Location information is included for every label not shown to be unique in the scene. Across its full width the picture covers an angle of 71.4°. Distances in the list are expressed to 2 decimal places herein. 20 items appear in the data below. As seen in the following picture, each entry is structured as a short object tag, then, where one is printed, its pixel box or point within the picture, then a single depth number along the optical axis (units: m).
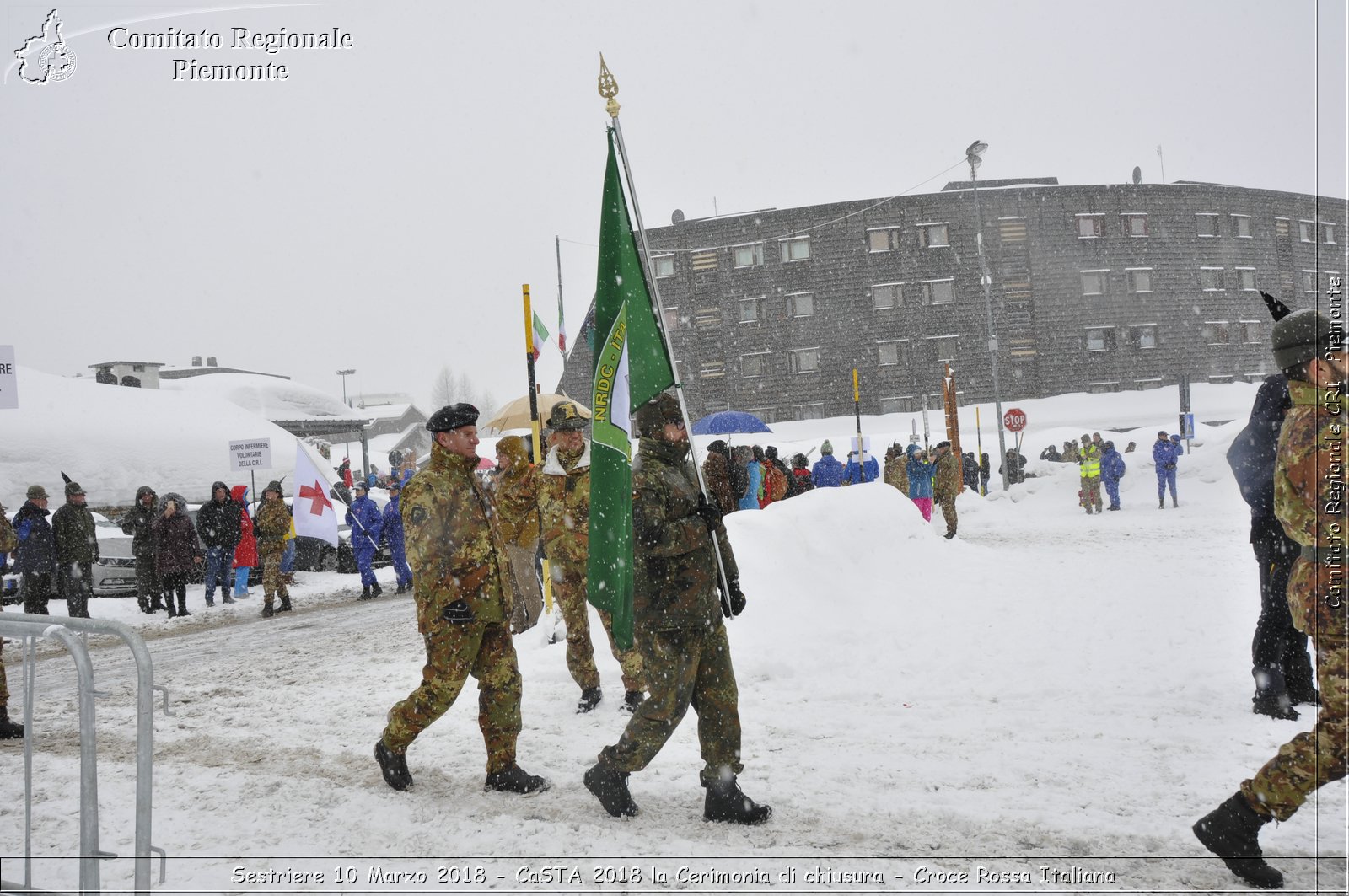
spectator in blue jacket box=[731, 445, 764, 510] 15.42
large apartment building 46.38
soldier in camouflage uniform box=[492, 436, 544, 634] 6.32
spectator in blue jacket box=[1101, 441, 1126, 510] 21.69
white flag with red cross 14.26
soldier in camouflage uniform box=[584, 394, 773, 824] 4.09
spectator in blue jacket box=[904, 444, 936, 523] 17.56
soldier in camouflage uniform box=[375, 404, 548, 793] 4.53
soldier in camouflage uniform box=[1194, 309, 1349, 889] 3.04
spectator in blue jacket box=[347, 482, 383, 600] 14.84
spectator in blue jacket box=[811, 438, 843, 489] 18.75
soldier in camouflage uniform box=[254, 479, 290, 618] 13.55
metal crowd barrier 3.03
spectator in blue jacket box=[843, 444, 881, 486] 20.71
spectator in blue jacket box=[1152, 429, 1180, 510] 20.73
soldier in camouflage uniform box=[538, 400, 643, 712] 6.11
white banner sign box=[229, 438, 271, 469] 17.02
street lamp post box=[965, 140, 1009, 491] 30.16
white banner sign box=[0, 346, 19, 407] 9.16
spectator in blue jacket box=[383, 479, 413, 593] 14.84
